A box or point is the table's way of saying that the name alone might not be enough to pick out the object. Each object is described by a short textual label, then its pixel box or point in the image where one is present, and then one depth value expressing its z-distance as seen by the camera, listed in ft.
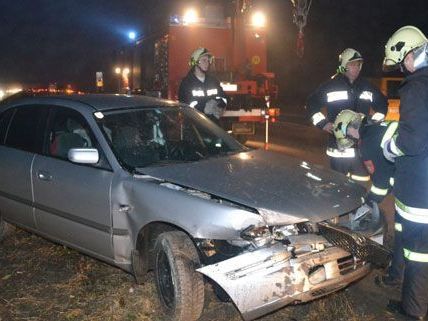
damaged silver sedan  9.88
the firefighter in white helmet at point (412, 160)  10.42
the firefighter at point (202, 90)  20.94
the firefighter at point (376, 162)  12.38
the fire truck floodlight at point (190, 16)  40.37
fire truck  39.24
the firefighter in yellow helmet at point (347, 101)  16.37
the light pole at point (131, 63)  48.75
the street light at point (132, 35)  48.59
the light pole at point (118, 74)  53.47
